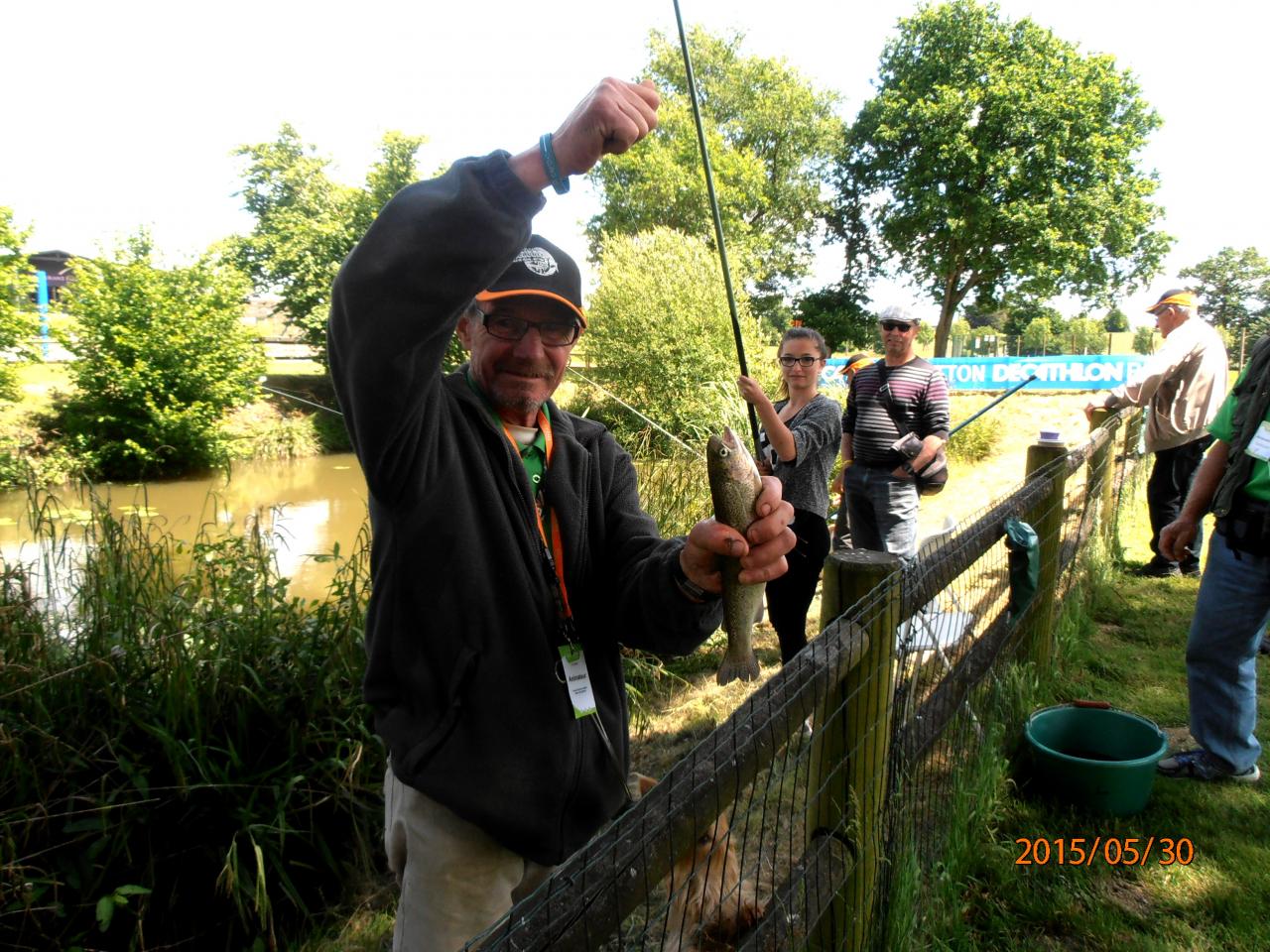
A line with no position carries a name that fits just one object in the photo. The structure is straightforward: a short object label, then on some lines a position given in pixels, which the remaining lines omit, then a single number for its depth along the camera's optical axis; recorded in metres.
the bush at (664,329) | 17.02
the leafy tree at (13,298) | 16.95
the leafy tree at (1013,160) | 29.61
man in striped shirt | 4.58
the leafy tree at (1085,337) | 40.66
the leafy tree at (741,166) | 33.44
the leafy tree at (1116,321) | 56.91
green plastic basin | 2.88
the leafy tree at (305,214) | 27.83
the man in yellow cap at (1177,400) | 5.54
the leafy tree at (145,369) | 17.66
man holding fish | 1.29
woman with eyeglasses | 4.07
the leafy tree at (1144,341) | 27.77
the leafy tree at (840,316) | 36.78
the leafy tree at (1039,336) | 43.28
